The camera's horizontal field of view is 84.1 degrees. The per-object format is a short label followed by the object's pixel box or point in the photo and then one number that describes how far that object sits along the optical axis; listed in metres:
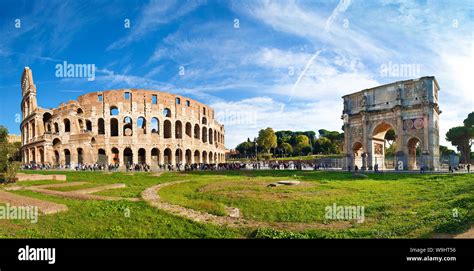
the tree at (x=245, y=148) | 82.69
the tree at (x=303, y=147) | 74.62
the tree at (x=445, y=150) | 59.31
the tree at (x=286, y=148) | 74.75
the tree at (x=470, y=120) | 48.03
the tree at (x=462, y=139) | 47.31
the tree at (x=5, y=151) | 16.81
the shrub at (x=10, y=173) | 16.42
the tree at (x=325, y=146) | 72.19
